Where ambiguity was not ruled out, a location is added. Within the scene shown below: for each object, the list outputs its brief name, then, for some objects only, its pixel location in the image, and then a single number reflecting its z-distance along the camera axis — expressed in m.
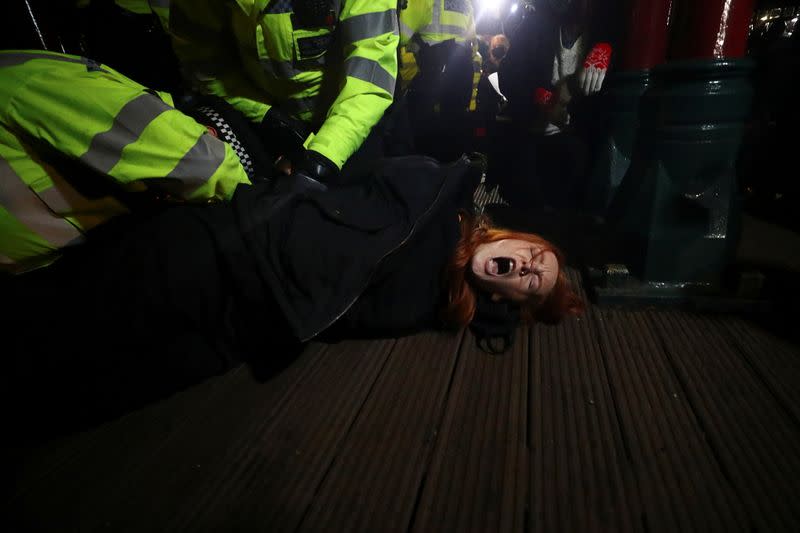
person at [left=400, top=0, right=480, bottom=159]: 2.33
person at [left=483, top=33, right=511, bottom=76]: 4.59
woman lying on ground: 1.15
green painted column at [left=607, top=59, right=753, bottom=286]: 1.44
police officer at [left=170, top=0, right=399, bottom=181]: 1.54
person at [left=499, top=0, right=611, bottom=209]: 2.42
